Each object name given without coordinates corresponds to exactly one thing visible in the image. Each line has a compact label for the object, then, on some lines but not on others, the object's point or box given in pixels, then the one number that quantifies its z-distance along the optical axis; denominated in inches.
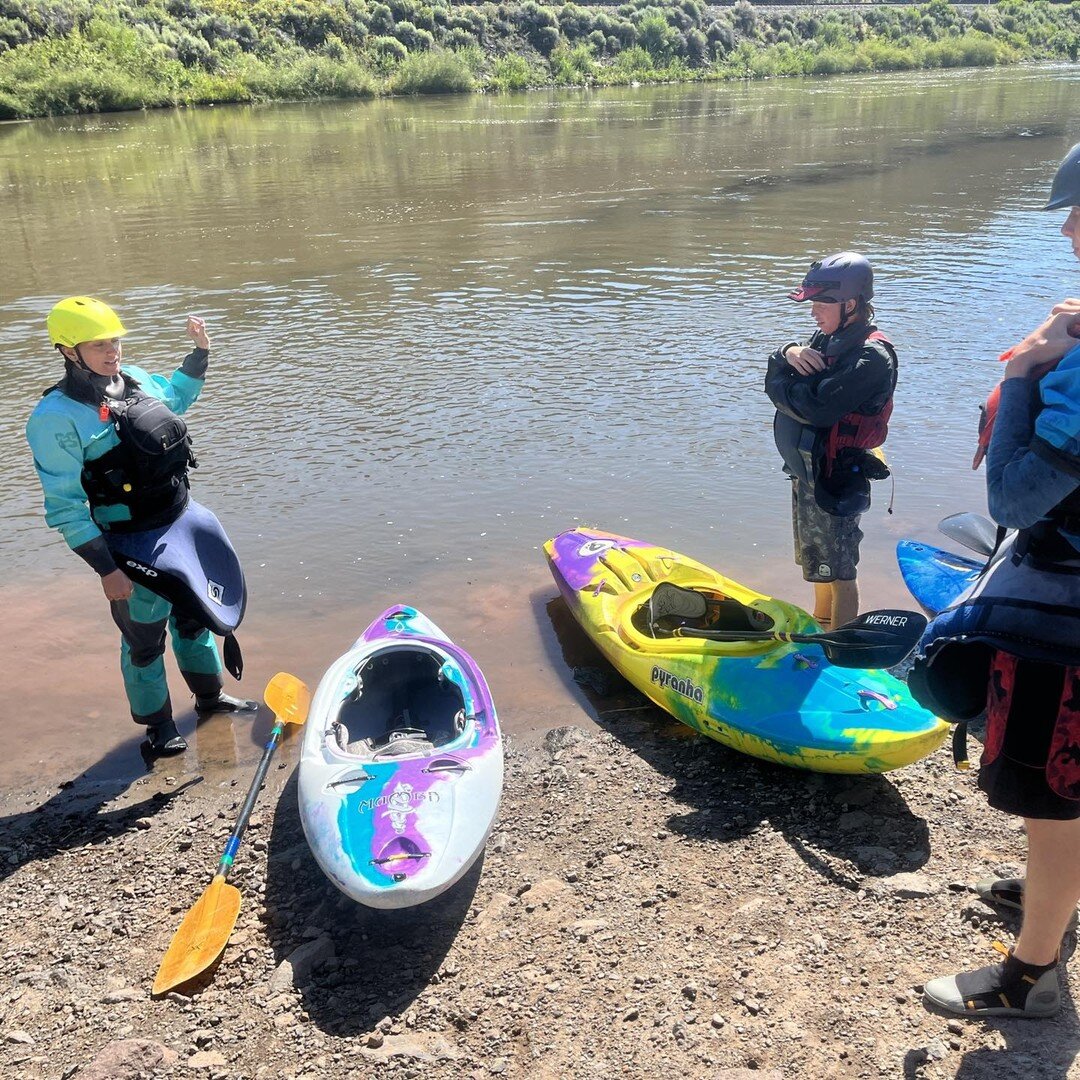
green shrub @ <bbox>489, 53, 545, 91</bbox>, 1652.3
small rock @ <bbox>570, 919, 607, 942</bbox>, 123.3
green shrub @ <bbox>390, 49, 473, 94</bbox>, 1588.3
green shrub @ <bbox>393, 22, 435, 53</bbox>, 1748.3
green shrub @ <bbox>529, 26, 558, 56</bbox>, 1854.1
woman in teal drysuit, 149.8
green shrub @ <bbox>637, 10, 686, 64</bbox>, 1892.2
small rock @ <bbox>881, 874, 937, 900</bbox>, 124.1
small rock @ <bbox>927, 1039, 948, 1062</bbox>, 99.6
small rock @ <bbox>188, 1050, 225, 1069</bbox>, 107.7
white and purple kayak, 125.7
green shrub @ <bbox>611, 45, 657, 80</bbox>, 1804.9
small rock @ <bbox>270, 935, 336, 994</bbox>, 119.0
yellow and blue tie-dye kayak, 145.3
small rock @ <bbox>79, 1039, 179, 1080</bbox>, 106.2
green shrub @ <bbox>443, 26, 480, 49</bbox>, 1793.8
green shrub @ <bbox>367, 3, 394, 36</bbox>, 1765.5
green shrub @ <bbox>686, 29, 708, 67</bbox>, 1913.1
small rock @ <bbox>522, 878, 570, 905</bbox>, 130.9
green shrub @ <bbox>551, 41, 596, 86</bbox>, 1742.1
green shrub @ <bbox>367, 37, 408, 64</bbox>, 1676.2
